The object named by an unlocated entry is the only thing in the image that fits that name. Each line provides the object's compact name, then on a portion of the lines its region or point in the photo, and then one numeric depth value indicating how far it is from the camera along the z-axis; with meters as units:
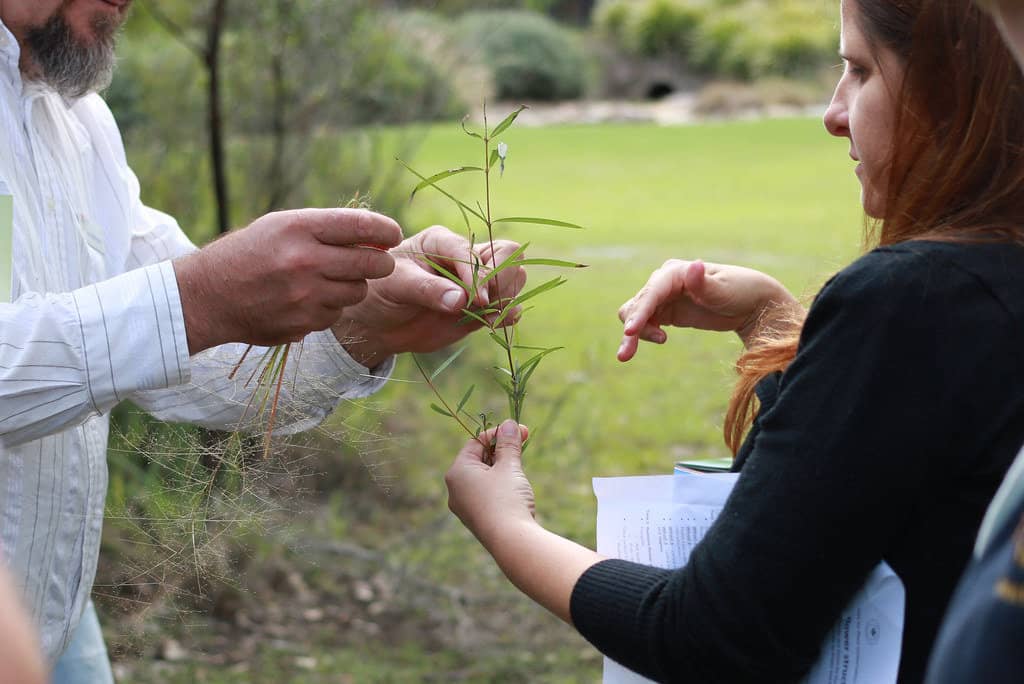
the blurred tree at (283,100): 5.84
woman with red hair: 1.28
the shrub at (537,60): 16.55
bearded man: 1.67
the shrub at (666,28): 23.58
